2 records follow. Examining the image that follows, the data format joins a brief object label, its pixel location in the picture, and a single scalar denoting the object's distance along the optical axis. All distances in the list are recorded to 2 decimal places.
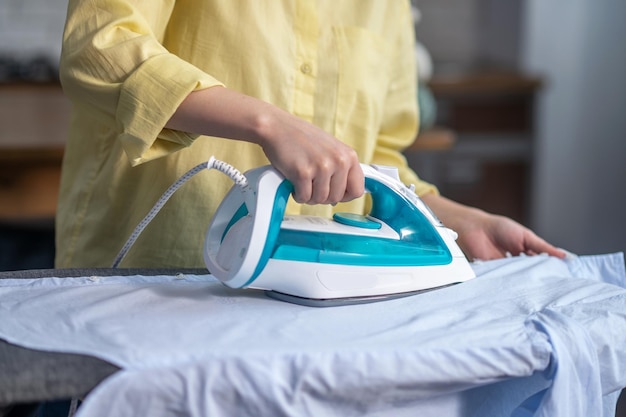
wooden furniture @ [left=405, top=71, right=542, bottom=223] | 3.74
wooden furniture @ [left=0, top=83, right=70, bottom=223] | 3.00
